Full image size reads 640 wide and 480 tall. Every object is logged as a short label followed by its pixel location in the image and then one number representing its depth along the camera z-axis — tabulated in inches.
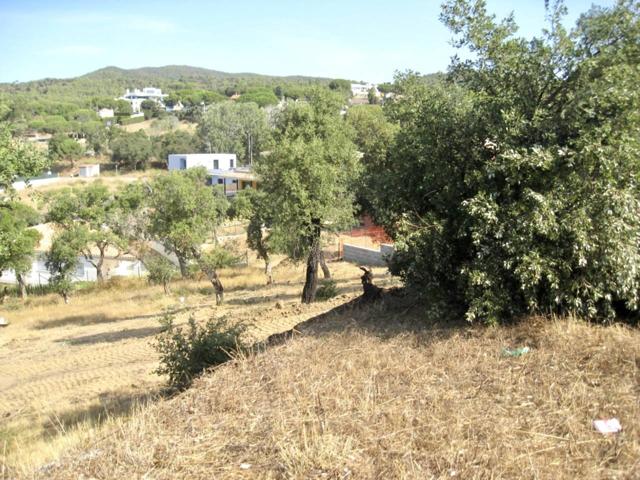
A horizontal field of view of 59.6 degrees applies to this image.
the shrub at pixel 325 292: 740.0
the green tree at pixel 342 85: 5836.6
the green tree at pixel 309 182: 644.7
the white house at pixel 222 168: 2346.2
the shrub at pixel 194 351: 378.0
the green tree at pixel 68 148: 3277.6
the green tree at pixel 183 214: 778.2
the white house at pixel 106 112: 5198.8
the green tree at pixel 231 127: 3083.2
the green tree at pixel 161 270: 1036.5
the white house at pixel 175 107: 5289.4
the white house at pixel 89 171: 3019.2
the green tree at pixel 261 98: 4608.8
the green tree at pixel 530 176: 282.0
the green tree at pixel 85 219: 1245.9
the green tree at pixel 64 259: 1155.6
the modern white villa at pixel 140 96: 6033.5
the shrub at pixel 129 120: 4626.0
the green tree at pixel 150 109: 4889.3
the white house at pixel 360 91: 6781.5
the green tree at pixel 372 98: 4946.1
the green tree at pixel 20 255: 1050.1
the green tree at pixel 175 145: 3171.8
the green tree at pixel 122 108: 5285.4
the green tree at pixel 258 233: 1035.7
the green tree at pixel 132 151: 3142.2
